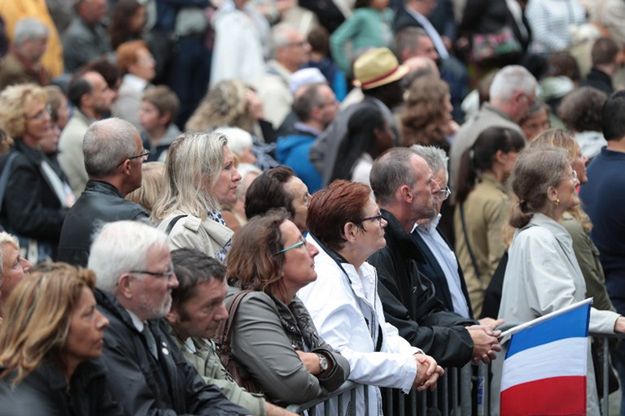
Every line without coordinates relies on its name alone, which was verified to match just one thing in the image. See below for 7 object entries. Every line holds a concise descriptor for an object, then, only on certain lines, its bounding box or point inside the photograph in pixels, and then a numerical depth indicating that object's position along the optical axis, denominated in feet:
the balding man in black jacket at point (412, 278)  44.75
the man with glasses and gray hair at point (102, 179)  45.37
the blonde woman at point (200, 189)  43.52
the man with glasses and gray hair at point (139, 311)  32.48
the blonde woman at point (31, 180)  62.08
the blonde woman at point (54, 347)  30.14
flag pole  44.96
